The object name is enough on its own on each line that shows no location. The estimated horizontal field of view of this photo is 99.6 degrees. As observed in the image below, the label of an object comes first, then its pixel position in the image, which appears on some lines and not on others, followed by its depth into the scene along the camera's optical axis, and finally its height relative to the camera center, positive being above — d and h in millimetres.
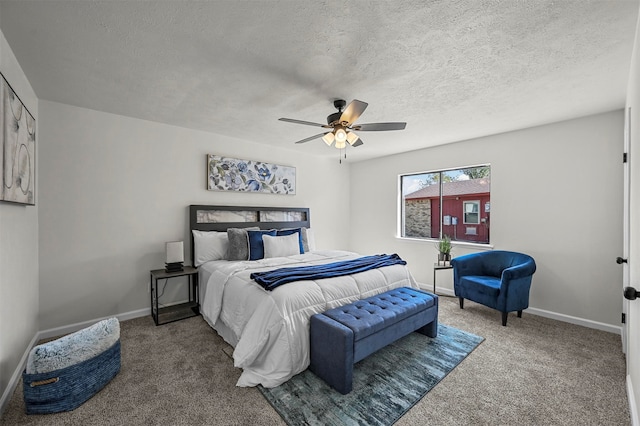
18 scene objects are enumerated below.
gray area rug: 1809 -1360
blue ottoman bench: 2027 -980
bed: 2176 -750
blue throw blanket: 2478 -621
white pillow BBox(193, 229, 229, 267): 3621 -477
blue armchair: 3164 -871
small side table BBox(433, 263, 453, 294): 4112 -844
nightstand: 3202 -1226
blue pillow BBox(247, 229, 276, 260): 3746 -471
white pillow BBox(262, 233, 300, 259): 3842 -496
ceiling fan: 2432 +829
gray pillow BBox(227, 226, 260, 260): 3672 -461
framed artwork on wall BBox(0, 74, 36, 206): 1761 +467
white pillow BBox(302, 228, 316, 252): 4555 -473
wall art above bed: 4055 +582
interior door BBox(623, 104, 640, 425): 1637 -444
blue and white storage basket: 1792 -1122
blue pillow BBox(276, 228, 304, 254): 4218 -327
